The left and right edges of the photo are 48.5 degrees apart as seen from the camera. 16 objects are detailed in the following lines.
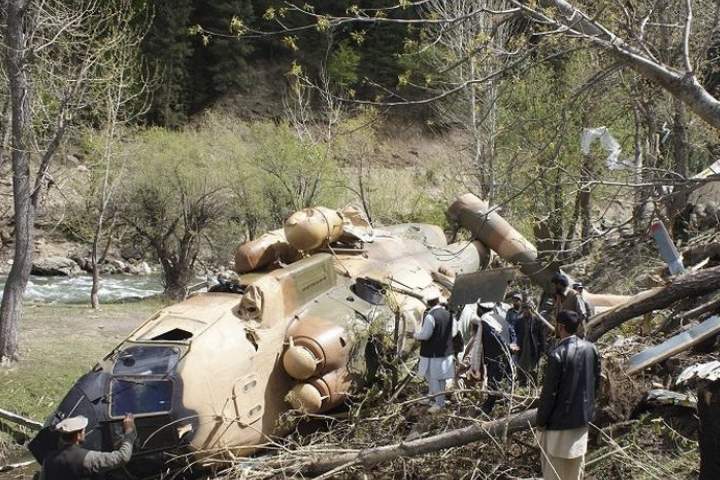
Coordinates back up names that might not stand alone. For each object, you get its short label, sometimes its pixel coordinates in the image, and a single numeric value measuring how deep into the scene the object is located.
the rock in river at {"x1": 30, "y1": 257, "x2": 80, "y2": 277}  36.34
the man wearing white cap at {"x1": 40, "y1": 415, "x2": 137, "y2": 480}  7.18
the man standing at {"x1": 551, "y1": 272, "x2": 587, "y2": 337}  8.98
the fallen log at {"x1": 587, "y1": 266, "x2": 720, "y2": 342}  9.12
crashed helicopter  9.20
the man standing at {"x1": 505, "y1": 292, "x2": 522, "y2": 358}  10.01
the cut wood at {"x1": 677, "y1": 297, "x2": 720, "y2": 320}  9.33
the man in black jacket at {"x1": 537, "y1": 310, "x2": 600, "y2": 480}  6.59
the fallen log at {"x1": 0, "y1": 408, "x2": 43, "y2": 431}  11.54
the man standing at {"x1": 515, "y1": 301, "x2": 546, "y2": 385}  9.88
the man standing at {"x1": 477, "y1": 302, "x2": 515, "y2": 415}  9.80
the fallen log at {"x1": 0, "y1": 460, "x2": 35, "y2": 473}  11.84
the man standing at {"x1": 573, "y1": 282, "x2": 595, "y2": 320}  9.93
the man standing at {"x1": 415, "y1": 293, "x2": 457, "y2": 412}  10.13
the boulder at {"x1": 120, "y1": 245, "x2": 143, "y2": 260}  39.38
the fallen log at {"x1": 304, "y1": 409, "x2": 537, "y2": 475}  7.96
